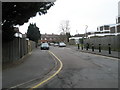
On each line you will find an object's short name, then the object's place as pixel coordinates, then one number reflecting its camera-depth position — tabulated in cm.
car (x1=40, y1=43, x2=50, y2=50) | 2797
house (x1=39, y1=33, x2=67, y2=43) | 9298
